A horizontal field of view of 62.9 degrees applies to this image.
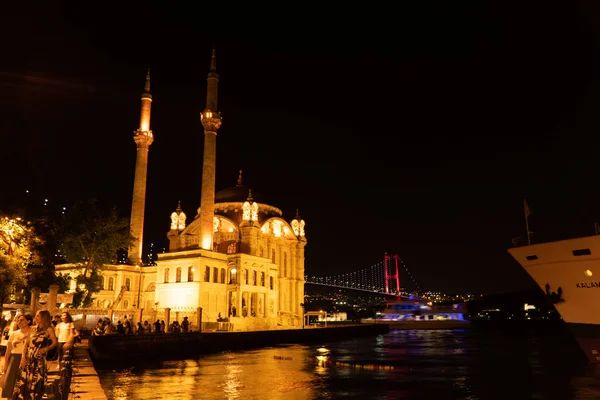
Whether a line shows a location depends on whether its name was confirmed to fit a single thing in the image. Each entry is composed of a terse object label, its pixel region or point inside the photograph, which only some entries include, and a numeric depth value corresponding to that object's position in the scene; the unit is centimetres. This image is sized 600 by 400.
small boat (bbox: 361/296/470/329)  9031
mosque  4388
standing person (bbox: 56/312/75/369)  1380
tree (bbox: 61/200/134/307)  4044
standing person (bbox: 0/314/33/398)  862
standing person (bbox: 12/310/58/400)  874
